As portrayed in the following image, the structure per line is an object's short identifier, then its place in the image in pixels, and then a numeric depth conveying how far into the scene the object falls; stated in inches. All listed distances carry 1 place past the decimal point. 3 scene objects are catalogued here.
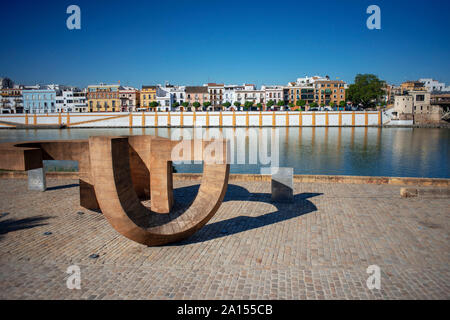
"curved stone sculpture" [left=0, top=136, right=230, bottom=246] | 242.8
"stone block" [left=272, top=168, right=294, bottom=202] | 406.6
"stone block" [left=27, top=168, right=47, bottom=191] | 450.0
